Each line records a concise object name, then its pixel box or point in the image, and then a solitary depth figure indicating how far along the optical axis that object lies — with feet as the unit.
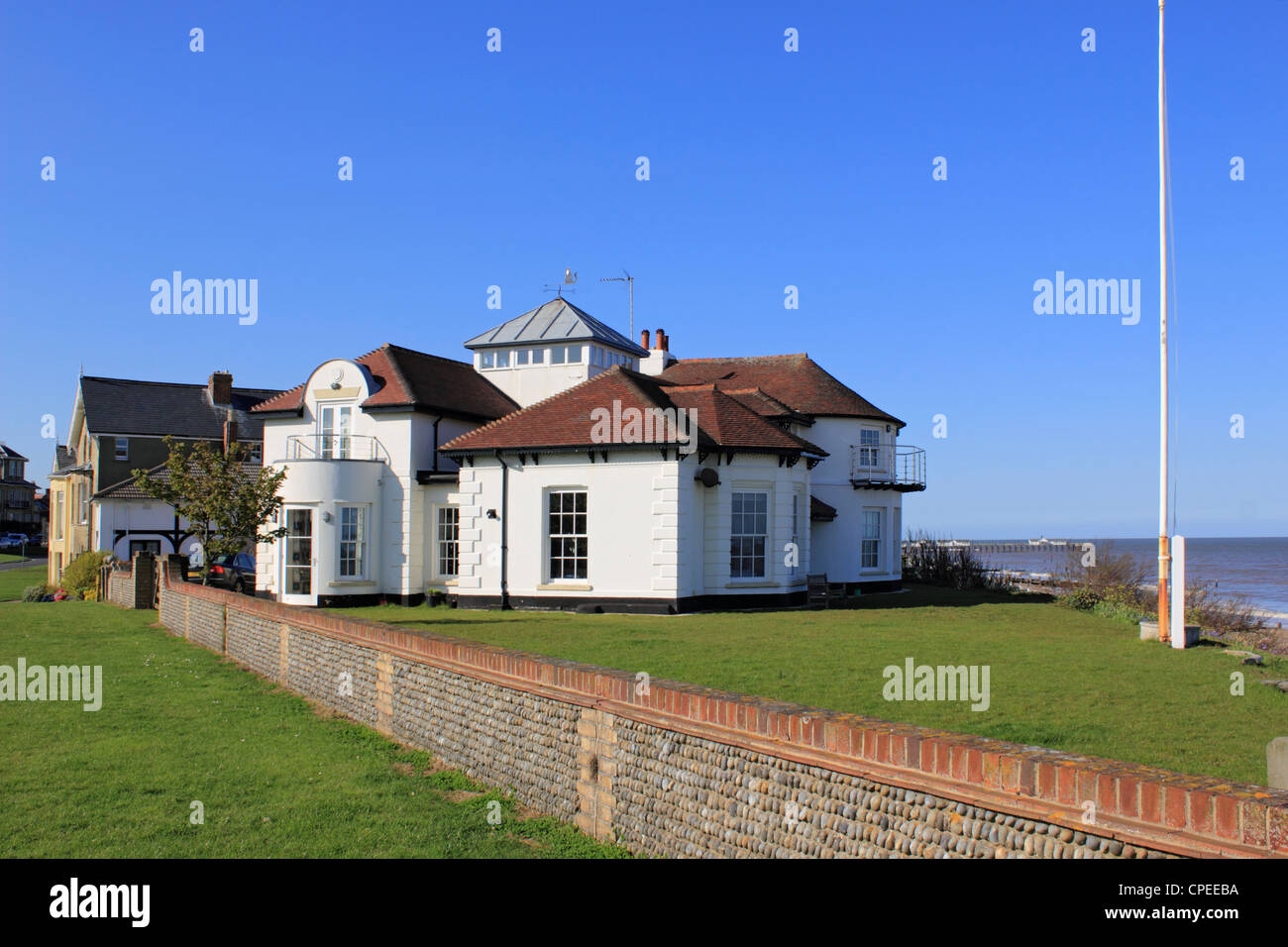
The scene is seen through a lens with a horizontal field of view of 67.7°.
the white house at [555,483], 77.20
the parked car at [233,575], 91.81
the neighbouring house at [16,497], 353.51
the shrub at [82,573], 111.65
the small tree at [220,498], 73.61
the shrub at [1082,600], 90.48
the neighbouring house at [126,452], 138.21
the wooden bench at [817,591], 84.58
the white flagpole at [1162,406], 60.23
